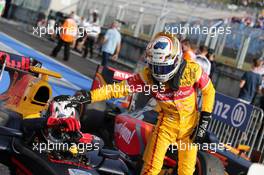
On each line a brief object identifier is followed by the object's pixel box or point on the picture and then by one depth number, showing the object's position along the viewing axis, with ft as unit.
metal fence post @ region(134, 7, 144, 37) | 70.24
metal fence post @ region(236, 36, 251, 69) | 49.90
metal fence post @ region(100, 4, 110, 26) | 80.37
